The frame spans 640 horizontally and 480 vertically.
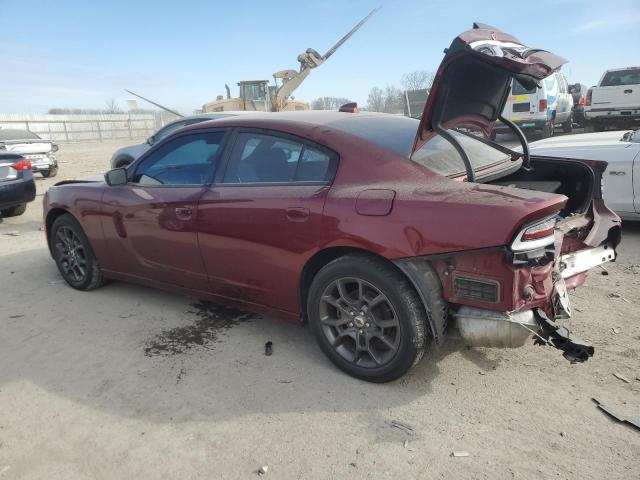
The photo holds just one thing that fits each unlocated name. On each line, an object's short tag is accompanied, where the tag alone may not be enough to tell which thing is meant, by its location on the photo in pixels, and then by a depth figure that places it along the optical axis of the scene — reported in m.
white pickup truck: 14.78
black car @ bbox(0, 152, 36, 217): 7.54
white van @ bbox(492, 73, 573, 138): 13.63
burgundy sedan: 2.46
